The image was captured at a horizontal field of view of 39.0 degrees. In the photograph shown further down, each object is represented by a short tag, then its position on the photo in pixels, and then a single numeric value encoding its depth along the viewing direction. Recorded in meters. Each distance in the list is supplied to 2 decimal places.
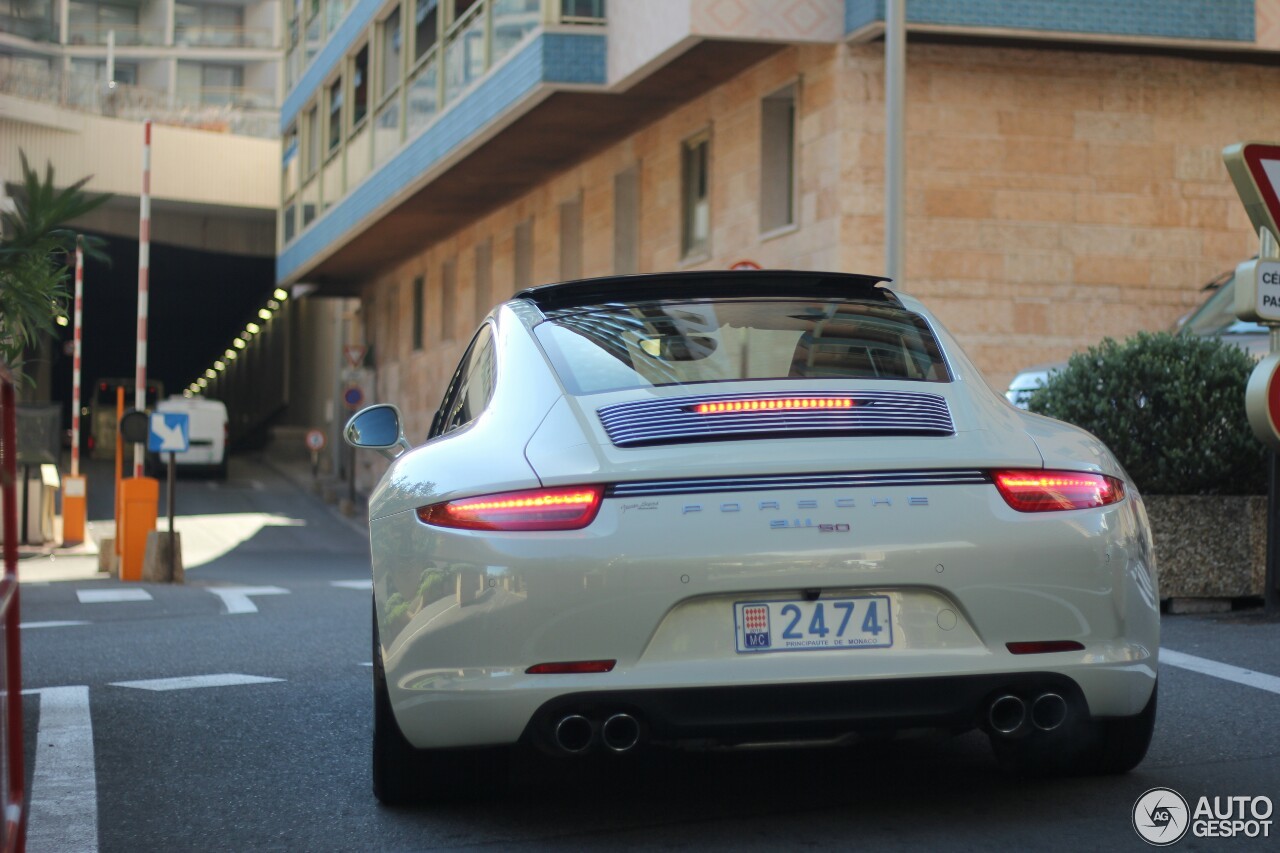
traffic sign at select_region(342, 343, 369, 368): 38.53
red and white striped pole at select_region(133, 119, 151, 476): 20.83
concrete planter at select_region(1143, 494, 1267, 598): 9.73
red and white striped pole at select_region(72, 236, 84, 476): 24.61
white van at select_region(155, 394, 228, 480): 45.88
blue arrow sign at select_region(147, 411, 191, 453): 19.31
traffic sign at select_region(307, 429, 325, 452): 44.00
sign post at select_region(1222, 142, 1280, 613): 8.38
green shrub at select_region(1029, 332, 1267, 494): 9.85
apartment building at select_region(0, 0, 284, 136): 78.06
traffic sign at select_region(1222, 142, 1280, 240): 8.34
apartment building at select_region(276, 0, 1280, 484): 18.36
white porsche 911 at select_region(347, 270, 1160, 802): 4.08
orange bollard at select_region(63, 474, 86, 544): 27.30
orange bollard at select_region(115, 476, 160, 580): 19.66
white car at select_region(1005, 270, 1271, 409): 11.58
